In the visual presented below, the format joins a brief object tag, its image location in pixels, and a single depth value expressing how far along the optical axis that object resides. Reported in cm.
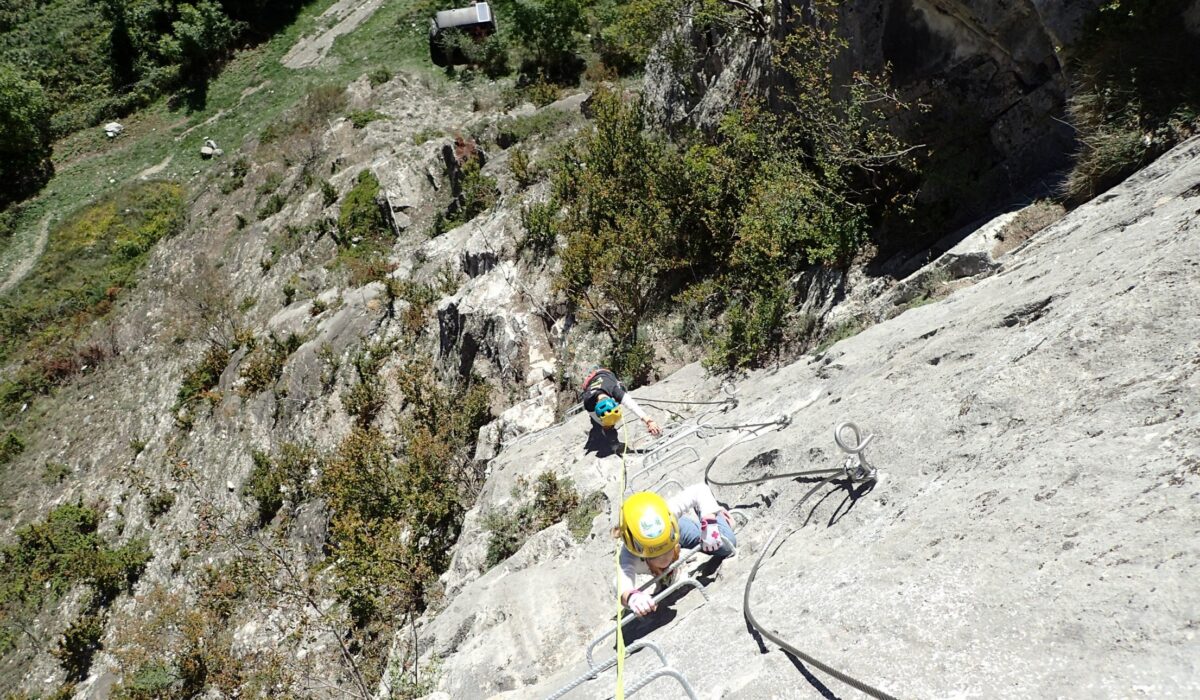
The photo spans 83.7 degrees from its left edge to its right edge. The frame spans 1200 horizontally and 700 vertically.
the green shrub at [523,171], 1959
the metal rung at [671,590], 513
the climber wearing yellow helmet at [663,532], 534
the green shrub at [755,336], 1090
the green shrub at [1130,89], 708
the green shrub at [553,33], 2892
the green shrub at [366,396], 1738
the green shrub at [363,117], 2950
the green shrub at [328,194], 2588
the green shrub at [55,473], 2377
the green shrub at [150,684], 1378
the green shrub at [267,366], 2056
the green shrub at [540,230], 1631
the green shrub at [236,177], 3064
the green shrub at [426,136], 2732
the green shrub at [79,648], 1817
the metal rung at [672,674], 350
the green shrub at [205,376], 2277
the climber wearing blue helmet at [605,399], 914
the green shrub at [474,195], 2127
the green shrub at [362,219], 2439
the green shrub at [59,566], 1925
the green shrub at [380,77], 3192
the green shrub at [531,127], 2334
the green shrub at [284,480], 1769
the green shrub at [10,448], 2562
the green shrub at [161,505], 2044
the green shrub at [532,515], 910
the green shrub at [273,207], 2787
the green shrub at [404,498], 1130
